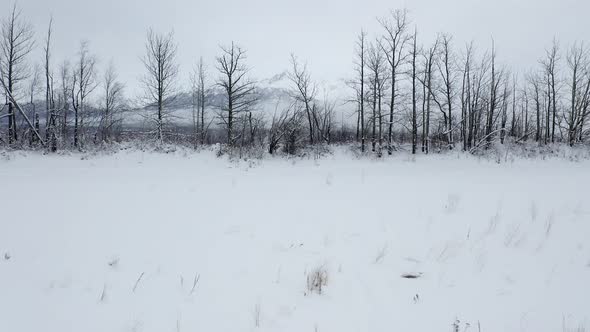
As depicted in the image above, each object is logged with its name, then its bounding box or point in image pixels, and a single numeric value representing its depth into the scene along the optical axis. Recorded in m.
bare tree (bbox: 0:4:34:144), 18.83
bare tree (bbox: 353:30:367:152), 21.93
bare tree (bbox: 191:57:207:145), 29.13
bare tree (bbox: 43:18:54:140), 19.86
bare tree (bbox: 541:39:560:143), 27.82
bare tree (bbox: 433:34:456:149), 22.77
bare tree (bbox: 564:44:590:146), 25.52
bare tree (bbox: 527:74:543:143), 33.14
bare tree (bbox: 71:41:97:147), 23.72
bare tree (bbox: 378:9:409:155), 20.14
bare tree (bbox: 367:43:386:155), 21.36
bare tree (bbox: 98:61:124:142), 27.83
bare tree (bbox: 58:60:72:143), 23.53
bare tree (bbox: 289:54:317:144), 25.38
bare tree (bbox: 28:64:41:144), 26.06
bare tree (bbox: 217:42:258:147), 20.44
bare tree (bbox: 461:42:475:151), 24.32
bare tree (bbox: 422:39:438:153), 21.70
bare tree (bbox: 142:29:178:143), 21.72
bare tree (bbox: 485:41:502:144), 24.89
